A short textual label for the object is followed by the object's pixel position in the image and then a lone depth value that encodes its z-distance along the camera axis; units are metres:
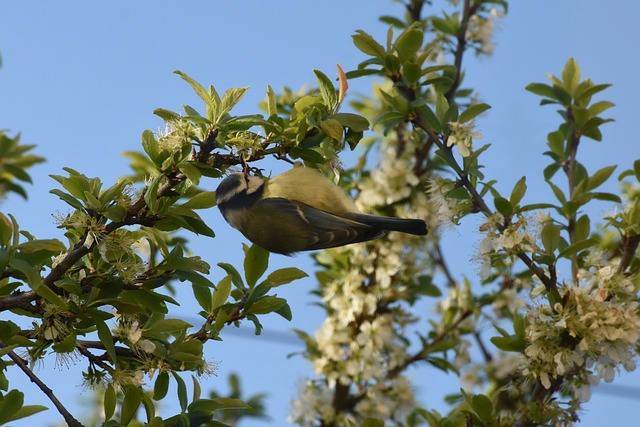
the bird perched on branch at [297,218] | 6.92
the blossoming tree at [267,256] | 4.92
